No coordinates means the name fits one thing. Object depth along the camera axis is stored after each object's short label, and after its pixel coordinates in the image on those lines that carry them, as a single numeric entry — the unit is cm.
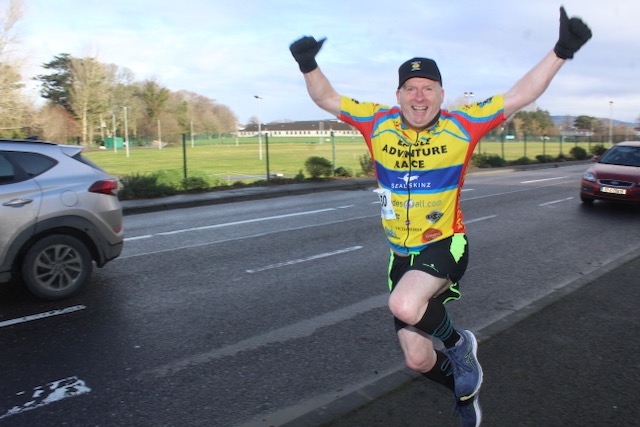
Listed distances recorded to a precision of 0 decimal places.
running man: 280
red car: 1155
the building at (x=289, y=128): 12888
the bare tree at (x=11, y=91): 3353
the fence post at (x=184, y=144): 1862
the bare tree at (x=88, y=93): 7625
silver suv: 525
